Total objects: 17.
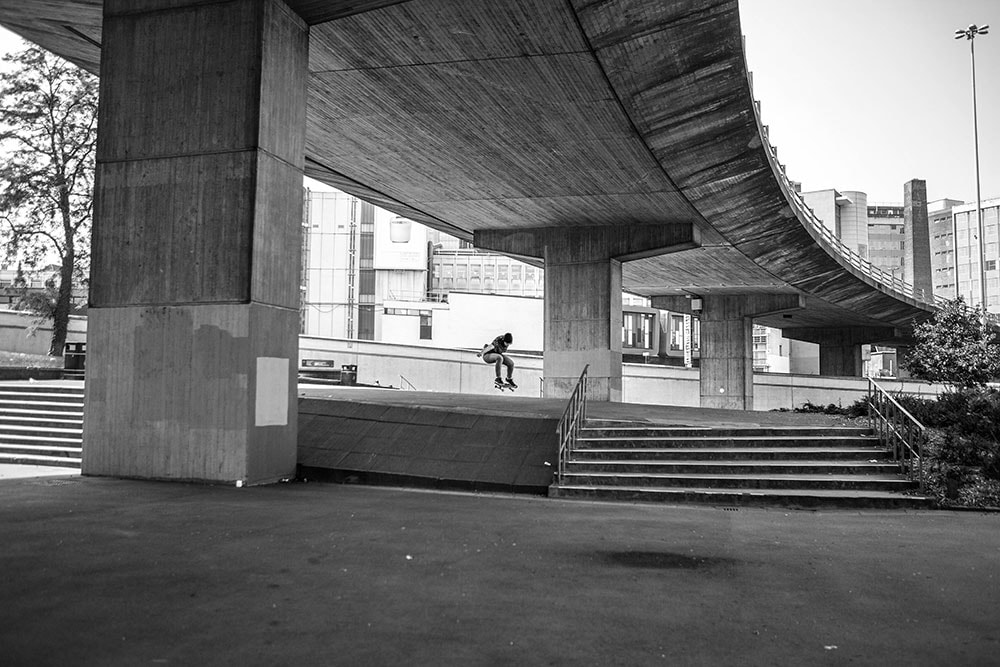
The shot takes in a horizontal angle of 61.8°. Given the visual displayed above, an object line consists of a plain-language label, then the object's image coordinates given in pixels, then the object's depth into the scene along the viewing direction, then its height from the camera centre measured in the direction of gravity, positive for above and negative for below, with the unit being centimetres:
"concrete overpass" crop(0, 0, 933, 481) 1219 +527
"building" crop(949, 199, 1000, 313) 10144 +1577
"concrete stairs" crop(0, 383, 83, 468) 1517 -114
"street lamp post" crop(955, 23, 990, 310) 4875 +2012
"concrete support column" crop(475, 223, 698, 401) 2989 +284
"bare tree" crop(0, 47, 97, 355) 3053 +779
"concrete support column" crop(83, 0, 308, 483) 1210 +185
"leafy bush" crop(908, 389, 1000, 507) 1200 -110
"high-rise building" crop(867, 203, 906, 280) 11731 +1879
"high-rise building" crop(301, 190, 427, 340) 7319 +1030
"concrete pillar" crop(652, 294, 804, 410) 4816 +139
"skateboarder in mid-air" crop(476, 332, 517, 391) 2320 +55
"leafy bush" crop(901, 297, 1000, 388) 2256 +72
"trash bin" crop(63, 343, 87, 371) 2844 +31
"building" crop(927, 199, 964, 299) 11444 +1791
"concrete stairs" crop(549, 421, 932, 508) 1234 -150
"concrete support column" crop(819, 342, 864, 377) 6203 +128
